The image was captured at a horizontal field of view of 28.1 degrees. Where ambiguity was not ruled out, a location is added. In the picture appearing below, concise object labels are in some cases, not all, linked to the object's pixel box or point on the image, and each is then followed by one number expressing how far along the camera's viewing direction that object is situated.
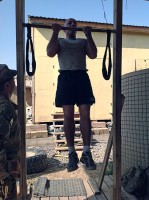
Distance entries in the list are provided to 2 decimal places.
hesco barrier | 4.07
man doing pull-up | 3.22
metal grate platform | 4.12
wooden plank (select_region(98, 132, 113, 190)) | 3.58
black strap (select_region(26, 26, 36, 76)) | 2.90
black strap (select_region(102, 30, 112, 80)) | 3.17
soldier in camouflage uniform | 2.81
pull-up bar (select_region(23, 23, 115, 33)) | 2.87
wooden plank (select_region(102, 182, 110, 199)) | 4.12
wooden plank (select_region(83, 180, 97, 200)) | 4.05
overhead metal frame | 2.85
